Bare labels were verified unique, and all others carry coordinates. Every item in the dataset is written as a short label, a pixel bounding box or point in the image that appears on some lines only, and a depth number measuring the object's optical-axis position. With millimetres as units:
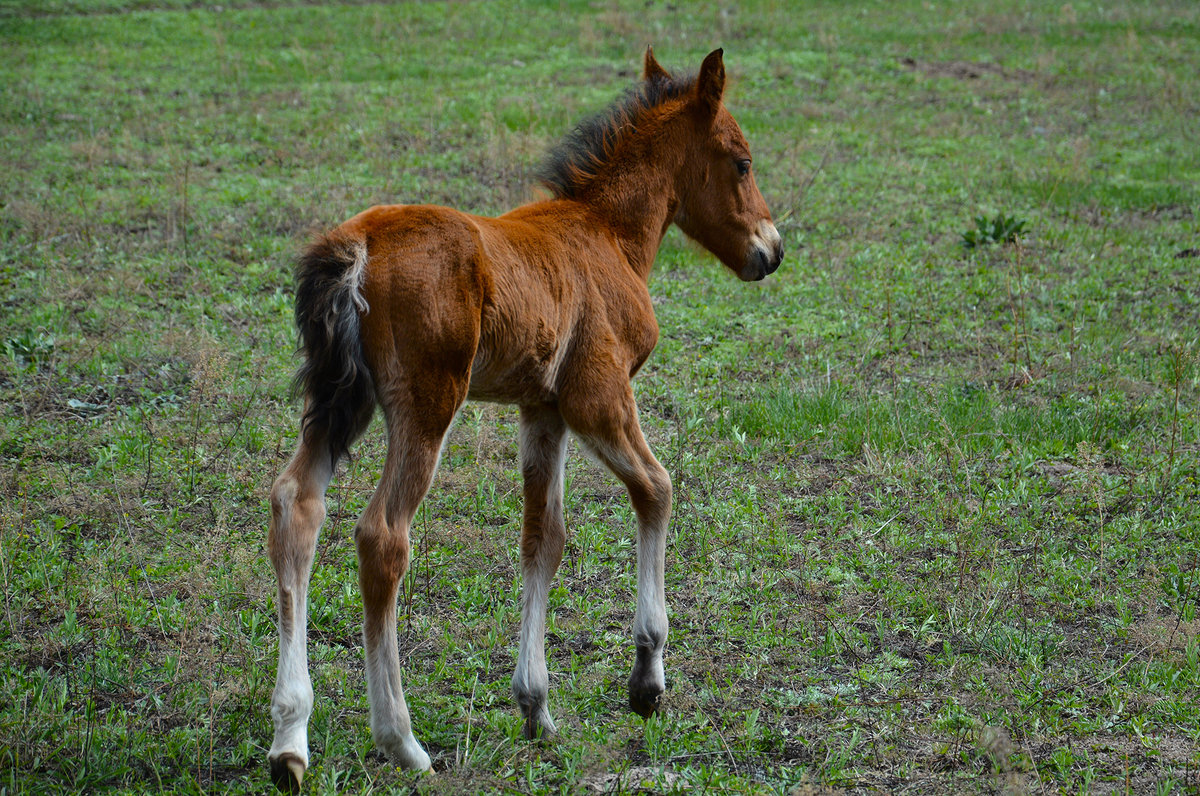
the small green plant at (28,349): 12219
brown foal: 6094
